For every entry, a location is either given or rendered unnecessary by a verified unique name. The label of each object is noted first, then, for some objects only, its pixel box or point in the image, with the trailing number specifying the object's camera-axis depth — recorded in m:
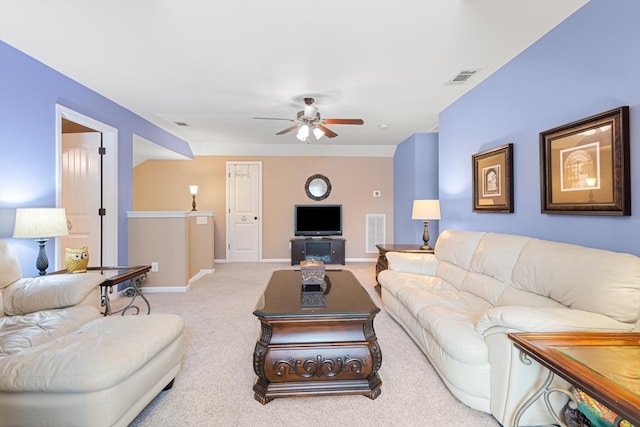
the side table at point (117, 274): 2.55
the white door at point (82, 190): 3.67
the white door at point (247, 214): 6.47
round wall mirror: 6.55
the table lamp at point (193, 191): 6.02
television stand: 6.13
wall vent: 6.62
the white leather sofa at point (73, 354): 1.32
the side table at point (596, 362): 0.90
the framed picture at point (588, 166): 1.74
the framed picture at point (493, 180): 2.75
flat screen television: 6.36
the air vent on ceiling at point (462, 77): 2.95
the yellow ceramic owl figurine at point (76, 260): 2.59
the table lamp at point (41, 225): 2.27
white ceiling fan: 3.42
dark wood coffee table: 1.80
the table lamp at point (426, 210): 3.79
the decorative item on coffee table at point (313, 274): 2.44
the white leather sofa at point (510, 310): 1.47
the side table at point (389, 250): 3.77
